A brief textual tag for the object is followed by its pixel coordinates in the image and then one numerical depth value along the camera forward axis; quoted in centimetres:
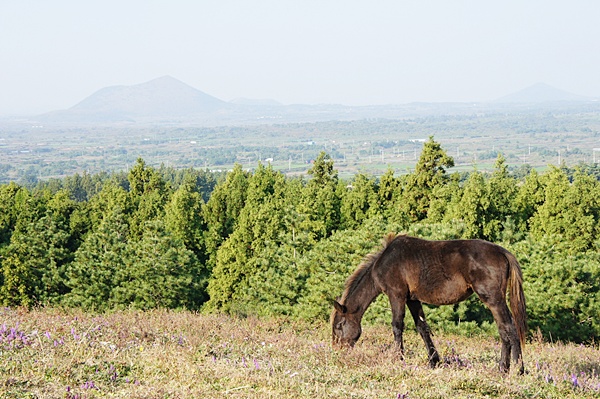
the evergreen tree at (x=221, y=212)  4200
